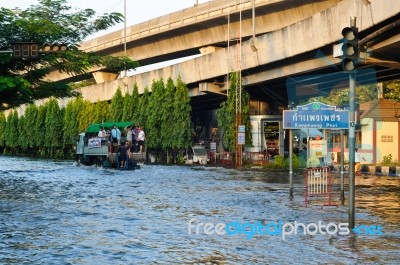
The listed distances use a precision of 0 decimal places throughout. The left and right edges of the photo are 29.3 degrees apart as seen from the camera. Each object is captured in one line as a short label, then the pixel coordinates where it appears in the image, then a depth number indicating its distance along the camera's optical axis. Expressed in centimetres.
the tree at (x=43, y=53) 3244
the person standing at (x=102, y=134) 4232
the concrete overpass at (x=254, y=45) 3659
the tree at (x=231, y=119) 5509
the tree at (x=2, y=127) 9331
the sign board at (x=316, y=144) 2545
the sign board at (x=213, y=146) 5917
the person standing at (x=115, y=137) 4056
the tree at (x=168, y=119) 5991
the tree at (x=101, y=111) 7162
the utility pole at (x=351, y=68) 1406
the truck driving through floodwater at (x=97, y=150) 4011
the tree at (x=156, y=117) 6143
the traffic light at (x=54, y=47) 3275
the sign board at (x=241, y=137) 5259
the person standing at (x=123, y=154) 3881
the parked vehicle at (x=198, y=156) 5550
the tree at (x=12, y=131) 8988
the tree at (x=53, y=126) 8025
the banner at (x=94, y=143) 4156
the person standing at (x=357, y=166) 3866
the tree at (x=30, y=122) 8488
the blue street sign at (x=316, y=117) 1895
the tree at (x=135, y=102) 6450
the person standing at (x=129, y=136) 4470
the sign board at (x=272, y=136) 6053
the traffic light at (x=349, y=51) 1405
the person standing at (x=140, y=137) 4565
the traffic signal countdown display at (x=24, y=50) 3062
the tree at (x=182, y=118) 5884
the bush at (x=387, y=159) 4784
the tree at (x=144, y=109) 6331
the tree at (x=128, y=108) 6538
